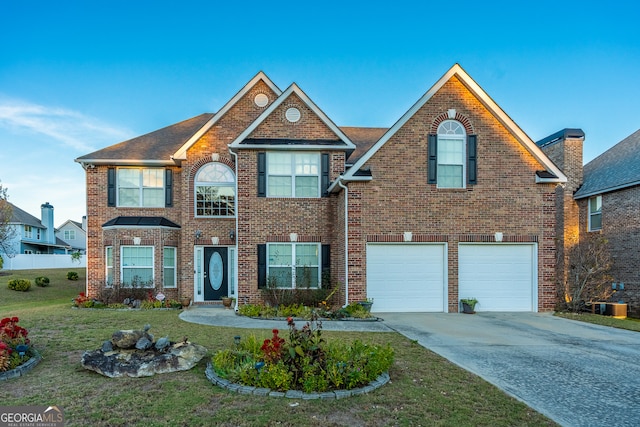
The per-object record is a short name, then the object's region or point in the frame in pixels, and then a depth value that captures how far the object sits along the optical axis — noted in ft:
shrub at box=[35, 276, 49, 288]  72.36
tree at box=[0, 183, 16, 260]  91.20
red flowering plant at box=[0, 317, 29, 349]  21.67
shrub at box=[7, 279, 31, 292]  66.28
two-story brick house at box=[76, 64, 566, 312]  41.60
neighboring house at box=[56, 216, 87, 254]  183.70
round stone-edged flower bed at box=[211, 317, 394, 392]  16.92
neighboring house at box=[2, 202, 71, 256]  133.08
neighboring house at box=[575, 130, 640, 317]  52.80
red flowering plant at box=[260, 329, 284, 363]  17.89
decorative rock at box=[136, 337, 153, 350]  20.51
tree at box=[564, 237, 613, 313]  48.08
